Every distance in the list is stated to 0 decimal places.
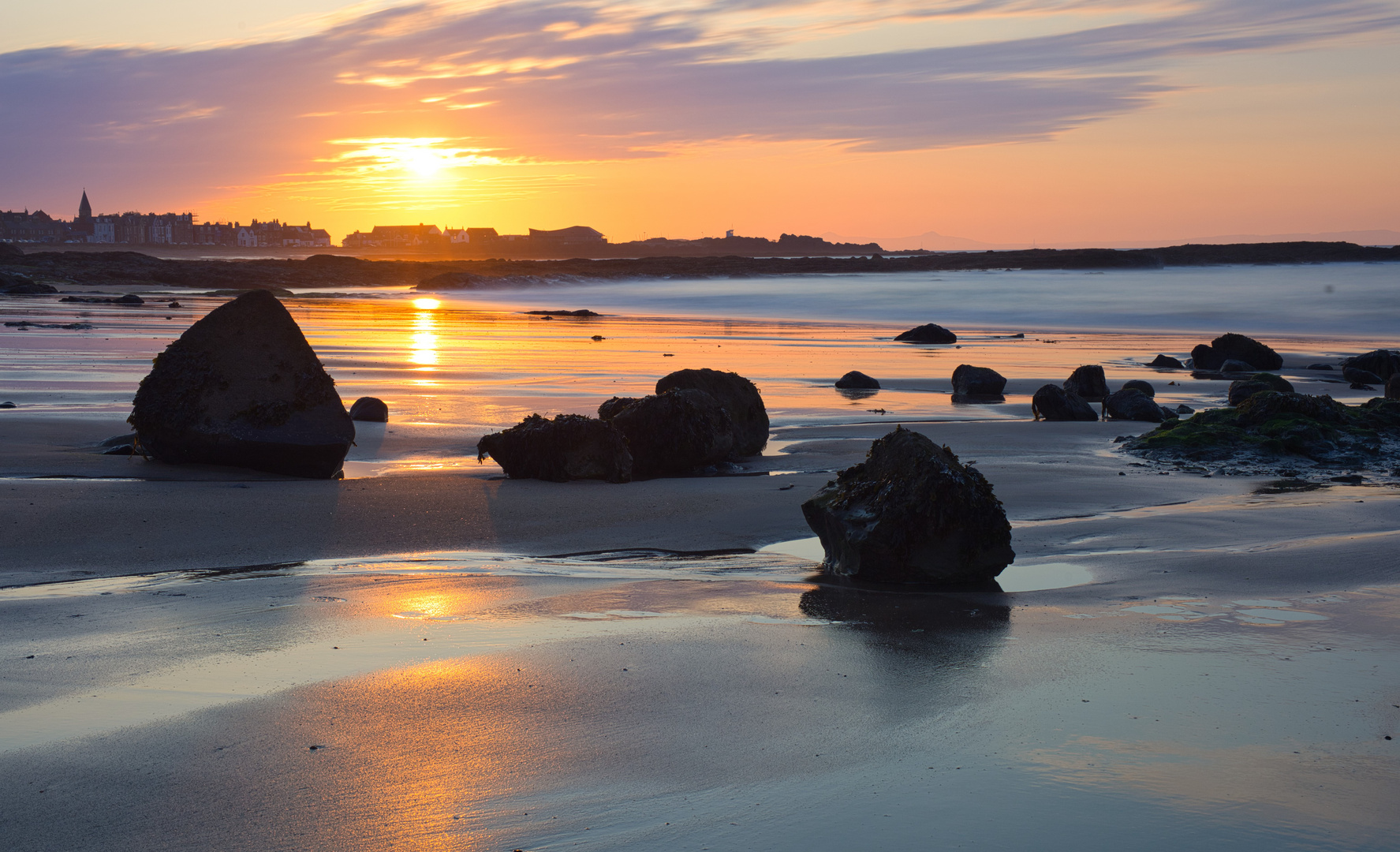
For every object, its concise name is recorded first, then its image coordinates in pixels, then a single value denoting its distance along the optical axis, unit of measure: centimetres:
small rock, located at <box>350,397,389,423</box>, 1062
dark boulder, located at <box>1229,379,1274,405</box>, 1274
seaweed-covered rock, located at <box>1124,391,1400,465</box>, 877
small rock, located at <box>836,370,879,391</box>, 1551
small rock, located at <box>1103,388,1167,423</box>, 1176
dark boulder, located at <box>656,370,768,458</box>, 952
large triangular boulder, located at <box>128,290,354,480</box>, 761
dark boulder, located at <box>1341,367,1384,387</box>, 1636
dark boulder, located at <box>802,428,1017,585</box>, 489
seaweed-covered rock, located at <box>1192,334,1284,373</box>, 2012
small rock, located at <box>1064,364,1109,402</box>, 1471
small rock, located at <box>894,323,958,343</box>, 2677
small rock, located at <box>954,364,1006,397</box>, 1484
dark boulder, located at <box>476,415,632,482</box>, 764
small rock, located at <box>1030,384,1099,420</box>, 1204
